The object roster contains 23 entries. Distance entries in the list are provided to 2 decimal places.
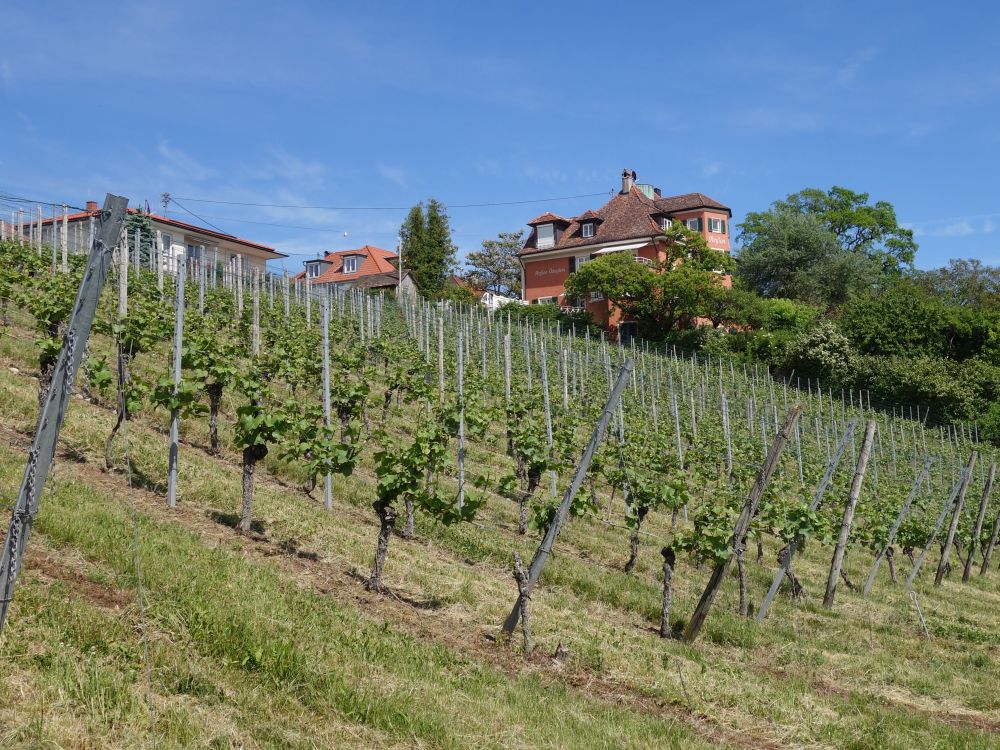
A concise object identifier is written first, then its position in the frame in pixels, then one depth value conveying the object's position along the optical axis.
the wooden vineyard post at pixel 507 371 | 22.97
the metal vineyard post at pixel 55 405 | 5.23
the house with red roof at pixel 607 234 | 55.28
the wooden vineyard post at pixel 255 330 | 21.17
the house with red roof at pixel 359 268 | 69.25
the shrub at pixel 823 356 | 46.59
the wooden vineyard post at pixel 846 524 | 14.93
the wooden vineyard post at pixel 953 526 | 19.90
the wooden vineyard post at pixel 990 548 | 22.88
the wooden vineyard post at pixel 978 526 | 21.49
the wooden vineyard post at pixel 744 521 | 11.64
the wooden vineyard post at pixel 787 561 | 13.25
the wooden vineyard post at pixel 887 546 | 17.27
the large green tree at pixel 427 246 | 60.75
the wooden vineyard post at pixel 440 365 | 21.28
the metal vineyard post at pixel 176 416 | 11.30
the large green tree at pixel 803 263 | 59.06
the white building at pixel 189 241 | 42.03
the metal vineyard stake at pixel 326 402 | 13.53
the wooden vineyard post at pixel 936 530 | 18.22
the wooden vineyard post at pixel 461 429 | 15.31
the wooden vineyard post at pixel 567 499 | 9.88
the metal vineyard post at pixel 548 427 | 17.65
